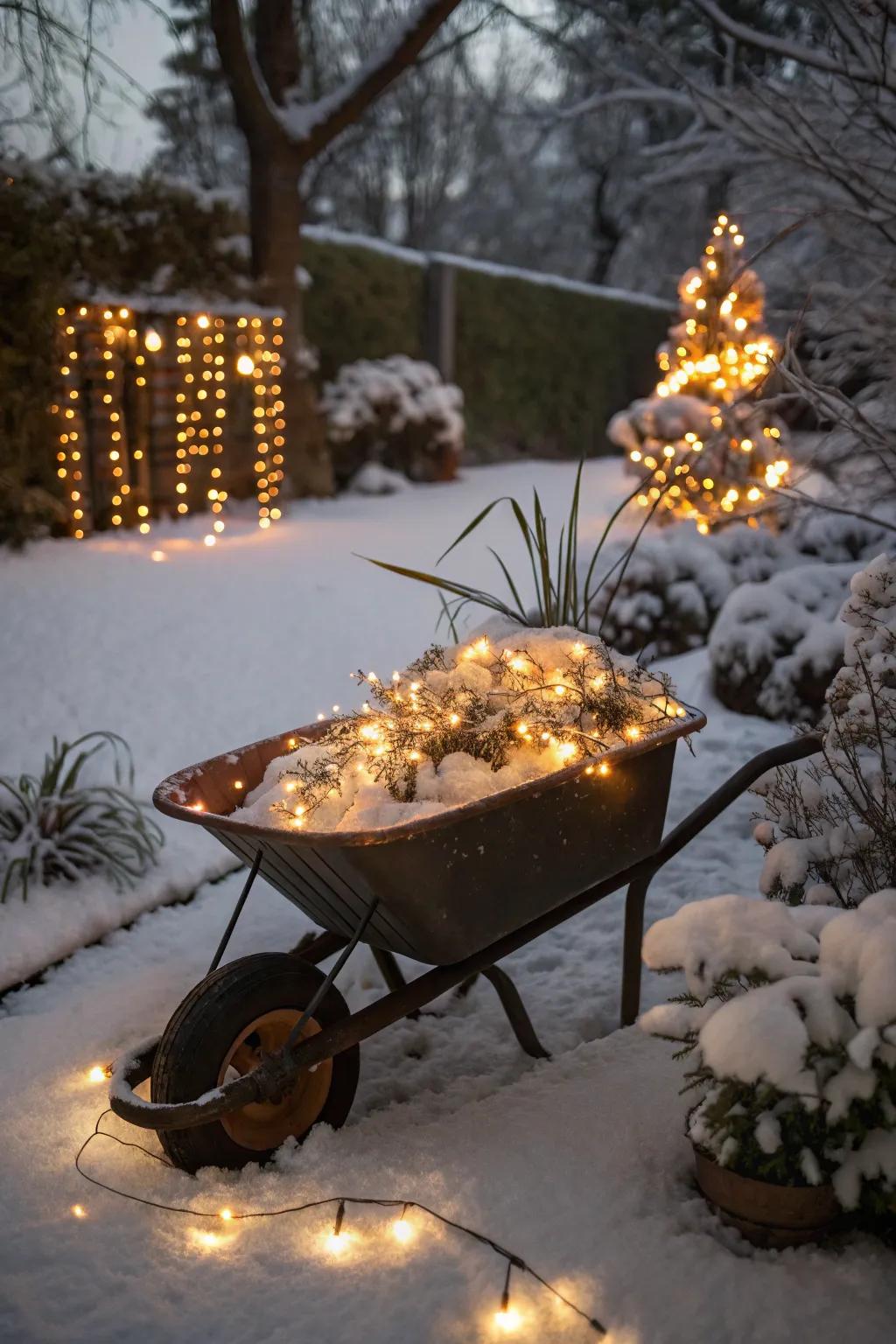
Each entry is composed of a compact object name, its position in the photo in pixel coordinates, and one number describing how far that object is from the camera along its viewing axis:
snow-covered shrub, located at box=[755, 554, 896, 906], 2.38
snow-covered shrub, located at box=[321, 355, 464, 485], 9.30
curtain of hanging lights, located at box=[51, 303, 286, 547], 6.19
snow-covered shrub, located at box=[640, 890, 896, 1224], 1.76
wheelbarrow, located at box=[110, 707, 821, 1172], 2.02
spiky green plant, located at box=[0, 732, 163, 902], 3.40
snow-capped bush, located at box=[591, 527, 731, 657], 5.86
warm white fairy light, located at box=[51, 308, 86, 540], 6.01
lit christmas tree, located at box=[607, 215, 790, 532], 7.16
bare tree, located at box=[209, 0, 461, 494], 7.54
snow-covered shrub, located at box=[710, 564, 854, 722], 4.59
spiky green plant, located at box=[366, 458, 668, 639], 2.74
